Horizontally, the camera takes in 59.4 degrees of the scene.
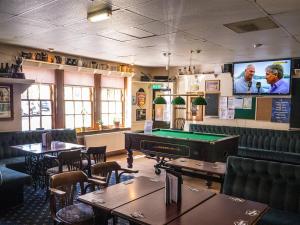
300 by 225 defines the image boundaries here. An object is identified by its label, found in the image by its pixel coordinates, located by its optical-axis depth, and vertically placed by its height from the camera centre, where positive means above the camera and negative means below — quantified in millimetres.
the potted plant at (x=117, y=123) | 8273 -715
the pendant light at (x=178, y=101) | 5991 -14
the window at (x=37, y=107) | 6289 -167
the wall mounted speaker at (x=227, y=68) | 7539 +932
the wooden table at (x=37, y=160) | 4750 -1152
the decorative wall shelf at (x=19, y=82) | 5360 +379
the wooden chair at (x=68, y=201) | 2637 -1099
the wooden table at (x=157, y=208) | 2035 -915
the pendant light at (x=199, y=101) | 5695 -13
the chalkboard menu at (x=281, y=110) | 6723 -243
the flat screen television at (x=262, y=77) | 6656 +620
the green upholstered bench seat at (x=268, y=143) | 6133 -1066
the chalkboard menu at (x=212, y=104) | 7848 -108
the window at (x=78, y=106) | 7168 -166
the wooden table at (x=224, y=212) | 1997 -923
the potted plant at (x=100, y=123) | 7738 -685
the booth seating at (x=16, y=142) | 5129 -906
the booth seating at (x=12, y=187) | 3947 -1333
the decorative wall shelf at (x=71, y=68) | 6043 +844
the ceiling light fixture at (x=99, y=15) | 3120 +1035
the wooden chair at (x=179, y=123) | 8685 -759
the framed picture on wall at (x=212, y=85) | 7832 +449
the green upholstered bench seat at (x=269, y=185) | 2868 -1039
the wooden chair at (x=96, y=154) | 4578 -951
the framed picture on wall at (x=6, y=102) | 5637 -39
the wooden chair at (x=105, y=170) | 3286 -903
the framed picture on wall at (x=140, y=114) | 8953 -475
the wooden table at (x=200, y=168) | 3601 -964
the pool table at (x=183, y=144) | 5043 -923
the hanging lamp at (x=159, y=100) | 6145 +8
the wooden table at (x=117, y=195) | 2318 -910
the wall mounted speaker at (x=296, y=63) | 6531 +934
